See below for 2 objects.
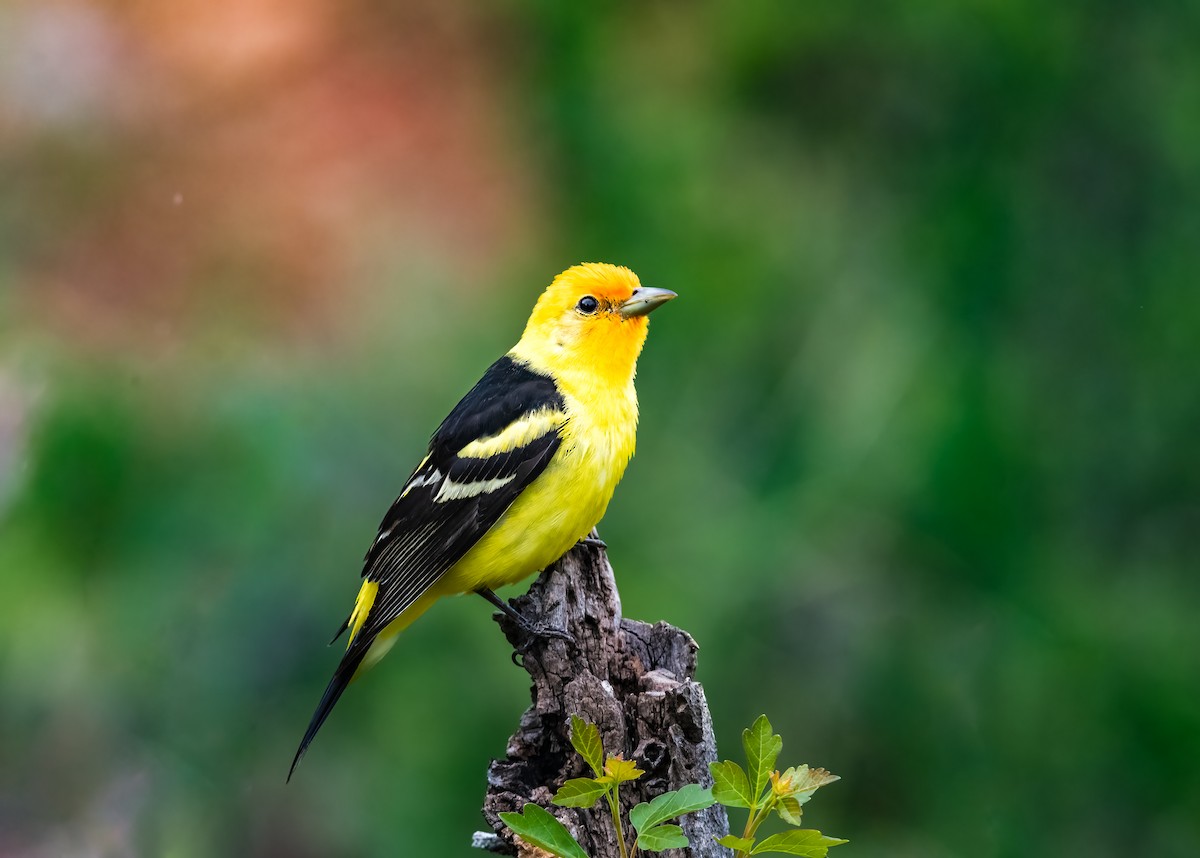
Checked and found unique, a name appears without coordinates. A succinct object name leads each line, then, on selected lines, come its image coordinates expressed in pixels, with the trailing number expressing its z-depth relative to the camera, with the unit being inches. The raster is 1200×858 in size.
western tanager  290.4
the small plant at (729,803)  155.0
